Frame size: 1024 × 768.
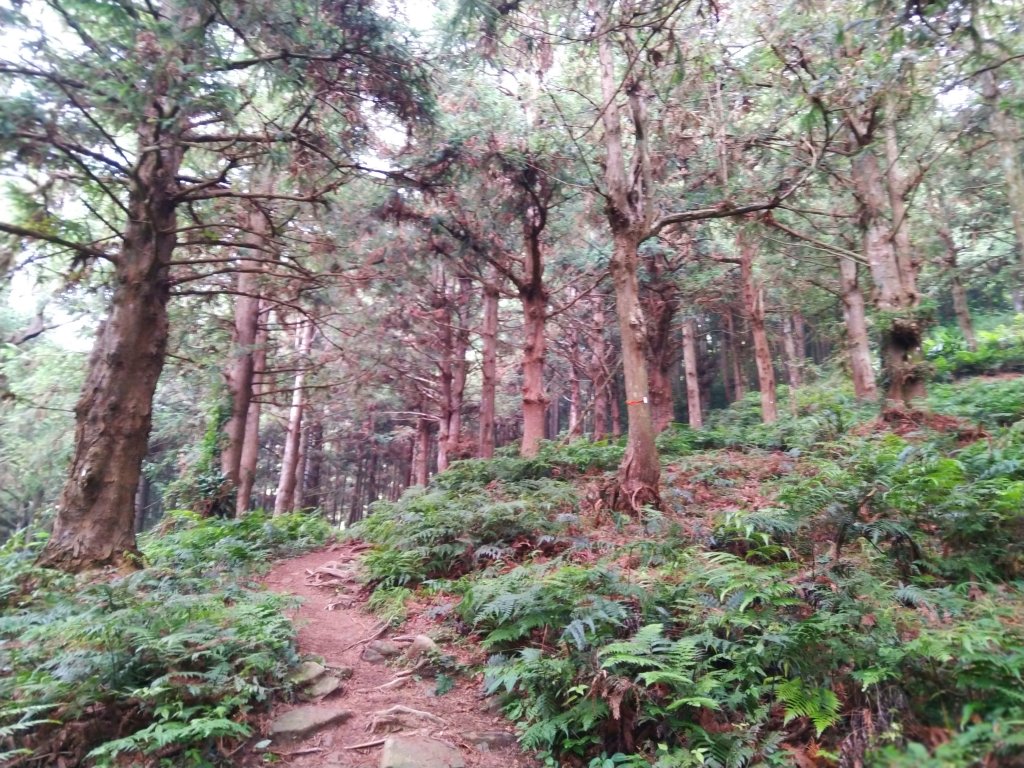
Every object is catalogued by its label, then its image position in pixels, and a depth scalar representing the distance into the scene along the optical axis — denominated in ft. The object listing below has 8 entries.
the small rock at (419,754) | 11.26
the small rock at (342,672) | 14.97
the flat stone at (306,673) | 13.94
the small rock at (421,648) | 15.96
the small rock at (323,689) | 13.71
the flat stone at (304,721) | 12.01
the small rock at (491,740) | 12.09
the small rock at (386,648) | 16.55
